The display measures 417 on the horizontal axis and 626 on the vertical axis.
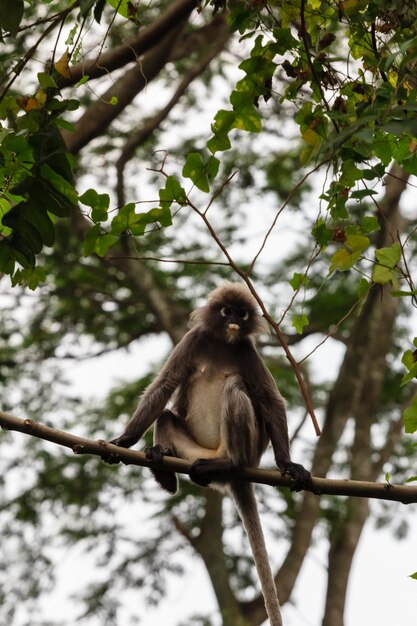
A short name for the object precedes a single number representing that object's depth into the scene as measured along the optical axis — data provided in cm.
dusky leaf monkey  1028
